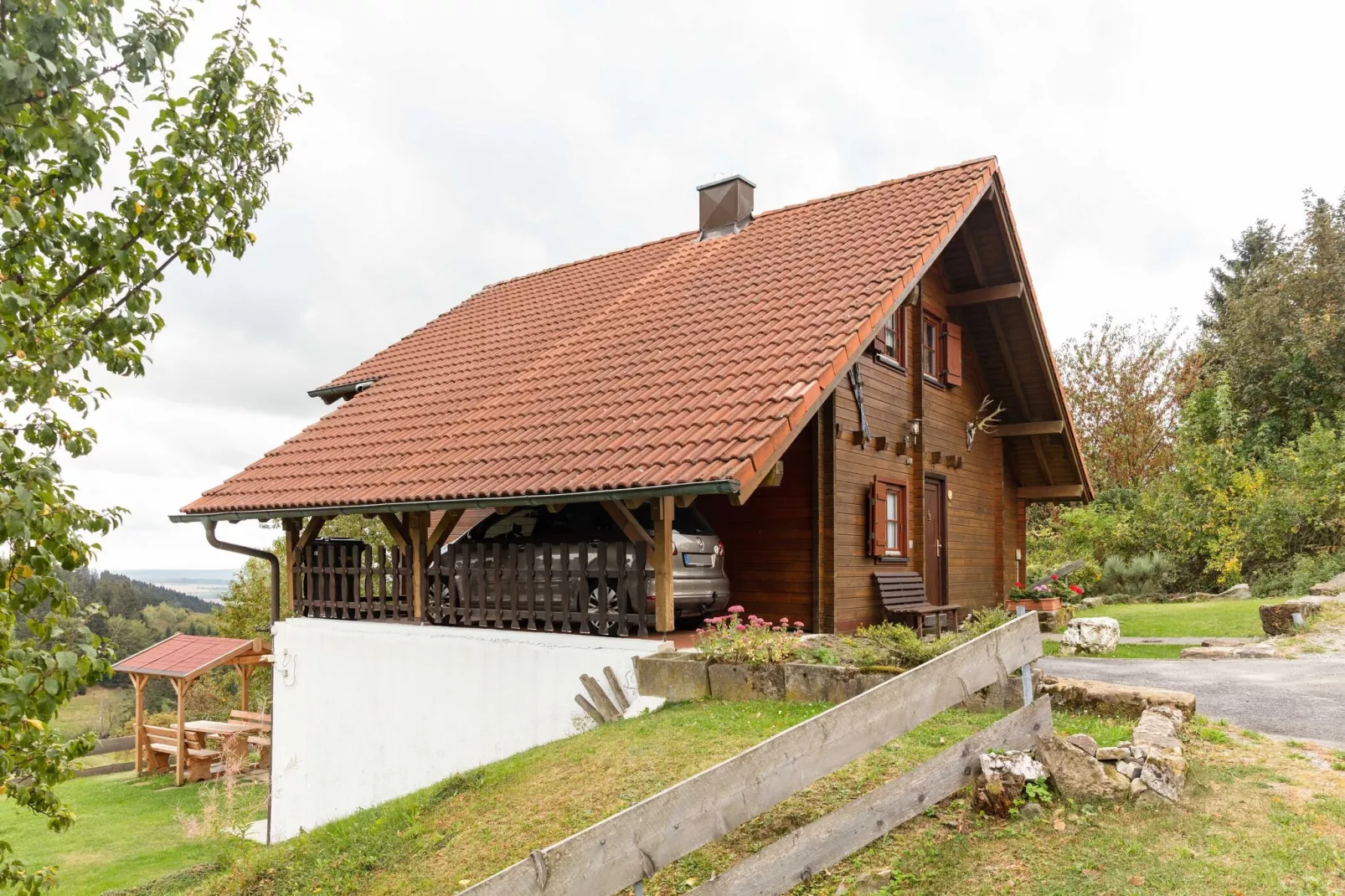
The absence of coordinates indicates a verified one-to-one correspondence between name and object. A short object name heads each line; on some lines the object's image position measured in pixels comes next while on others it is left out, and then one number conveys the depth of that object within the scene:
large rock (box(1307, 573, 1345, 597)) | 16.42
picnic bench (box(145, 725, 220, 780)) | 21.20
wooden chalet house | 8.88
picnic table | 19.22
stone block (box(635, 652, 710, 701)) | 7.92
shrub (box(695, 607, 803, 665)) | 7.76
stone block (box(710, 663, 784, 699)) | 7.57
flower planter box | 15.86
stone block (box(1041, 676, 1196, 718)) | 6.93
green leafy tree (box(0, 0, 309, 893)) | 3.47
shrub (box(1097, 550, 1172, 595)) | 22.20
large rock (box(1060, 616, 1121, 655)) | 13.17
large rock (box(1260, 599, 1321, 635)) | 13.66
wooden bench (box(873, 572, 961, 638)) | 11.35
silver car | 9.43
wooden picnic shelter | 21.09
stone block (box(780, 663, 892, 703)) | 7.10
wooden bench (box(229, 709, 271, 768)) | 20.61
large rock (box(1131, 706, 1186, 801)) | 5.21
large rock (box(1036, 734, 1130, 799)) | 5.17
